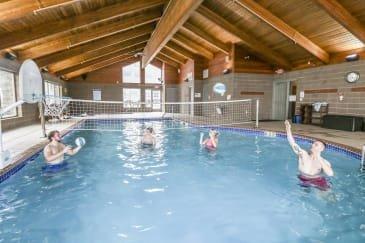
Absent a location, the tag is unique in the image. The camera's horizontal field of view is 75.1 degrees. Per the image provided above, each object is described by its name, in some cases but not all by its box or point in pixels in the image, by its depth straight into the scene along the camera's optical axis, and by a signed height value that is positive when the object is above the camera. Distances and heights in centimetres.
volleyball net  1073 -52
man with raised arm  373 -99
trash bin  1082 -53
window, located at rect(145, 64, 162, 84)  2044 +281
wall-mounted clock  830 +108
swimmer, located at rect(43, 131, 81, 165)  454 -86
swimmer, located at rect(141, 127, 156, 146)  678 -90
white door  1241 +31
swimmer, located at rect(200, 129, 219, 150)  631 -95
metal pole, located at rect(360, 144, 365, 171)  453 -102
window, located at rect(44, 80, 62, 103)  1250 +107
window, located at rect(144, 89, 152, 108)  2053 +93
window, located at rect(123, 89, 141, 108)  2006 +91
